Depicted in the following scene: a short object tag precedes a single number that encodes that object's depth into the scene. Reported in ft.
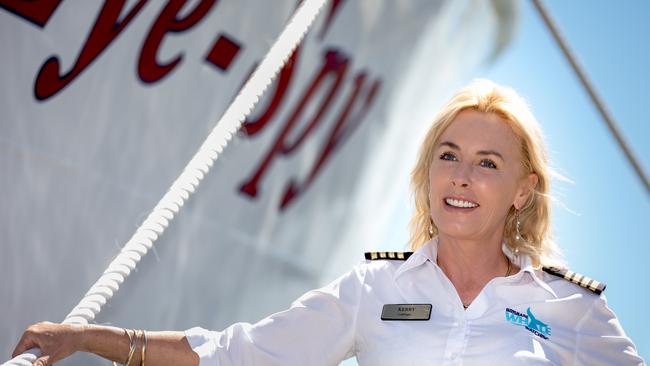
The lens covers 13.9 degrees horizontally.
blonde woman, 13.14
